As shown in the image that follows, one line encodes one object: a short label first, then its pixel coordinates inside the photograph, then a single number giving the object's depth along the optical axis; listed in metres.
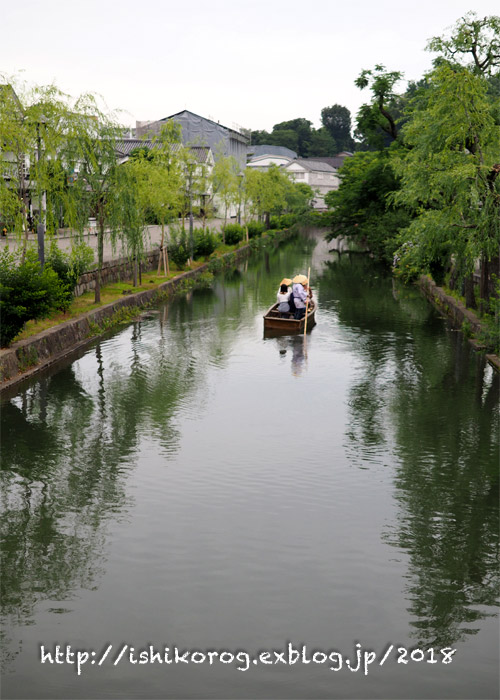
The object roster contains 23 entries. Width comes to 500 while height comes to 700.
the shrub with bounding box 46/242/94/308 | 22.36
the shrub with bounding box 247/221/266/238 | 66.00
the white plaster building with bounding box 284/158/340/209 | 128.88
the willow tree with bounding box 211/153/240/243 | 52.12
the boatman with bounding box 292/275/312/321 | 24.00
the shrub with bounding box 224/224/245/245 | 54.41
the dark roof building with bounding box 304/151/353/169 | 147.95
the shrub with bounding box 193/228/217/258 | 42.41
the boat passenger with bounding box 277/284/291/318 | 24.20
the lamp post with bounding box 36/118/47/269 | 20.42
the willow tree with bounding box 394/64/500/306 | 19.91
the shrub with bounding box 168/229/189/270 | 37.81
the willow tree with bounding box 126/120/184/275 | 32.00
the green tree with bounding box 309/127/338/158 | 167.50
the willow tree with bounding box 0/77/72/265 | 19.77
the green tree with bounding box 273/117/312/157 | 171.25
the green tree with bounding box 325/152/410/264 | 46.44
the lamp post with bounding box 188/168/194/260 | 40.17
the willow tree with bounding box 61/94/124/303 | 23.14
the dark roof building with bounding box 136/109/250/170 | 78.94
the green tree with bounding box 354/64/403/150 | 46.84
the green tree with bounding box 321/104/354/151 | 184.75
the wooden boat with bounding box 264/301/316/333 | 23.25
